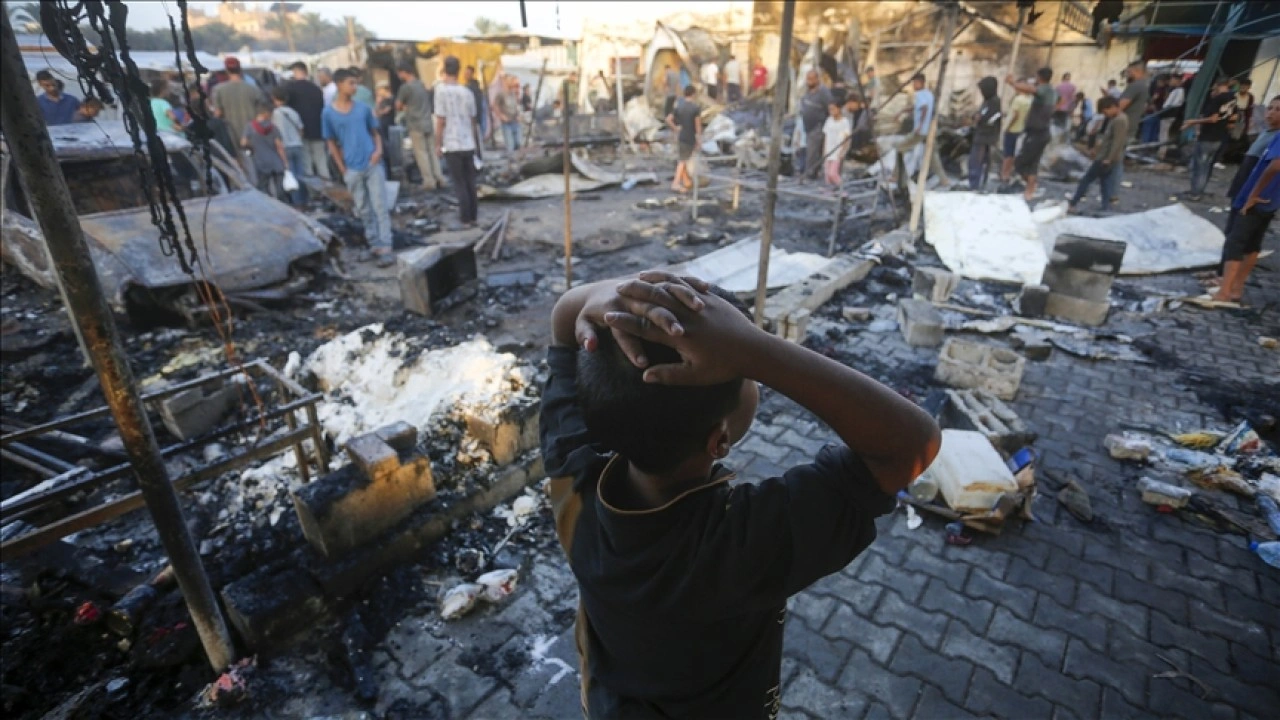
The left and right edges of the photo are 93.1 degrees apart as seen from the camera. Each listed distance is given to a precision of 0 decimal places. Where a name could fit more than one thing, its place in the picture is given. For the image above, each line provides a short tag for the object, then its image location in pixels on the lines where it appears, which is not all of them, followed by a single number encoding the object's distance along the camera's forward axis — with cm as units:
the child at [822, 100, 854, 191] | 1102
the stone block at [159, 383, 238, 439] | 436
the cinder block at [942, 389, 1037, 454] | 419
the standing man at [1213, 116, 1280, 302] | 452
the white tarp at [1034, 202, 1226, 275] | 776
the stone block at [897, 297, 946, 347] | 583
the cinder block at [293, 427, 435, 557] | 301
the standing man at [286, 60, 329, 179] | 1079
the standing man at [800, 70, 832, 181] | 1175
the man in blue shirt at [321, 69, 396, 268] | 773
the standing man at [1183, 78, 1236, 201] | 454
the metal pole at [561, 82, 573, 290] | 554
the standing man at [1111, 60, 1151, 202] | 998
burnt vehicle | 577
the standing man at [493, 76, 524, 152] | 1664
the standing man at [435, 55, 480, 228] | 903
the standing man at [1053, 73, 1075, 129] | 1480
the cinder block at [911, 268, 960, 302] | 686
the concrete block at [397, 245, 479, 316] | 639
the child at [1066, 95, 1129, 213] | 935
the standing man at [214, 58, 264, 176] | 1034
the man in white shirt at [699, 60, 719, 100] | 2322
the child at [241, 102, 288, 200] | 983
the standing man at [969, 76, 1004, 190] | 1116
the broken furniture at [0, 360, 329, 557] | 246
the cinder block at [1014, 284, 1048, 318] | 650
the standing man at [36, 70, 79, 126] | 803
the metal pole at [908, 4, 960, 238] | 723
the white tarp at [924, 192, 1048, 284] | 770
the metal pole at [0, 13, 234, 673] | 164
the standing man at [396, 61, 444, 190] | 1112
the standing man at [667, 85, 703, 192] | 1206
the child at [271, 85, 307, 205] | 1051
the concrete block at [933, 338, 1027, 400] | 489
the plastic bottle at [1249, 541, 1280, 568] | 325
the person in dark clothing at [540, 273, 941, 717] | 104
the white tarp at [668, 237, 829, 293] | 724
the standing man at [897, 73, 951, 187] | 993
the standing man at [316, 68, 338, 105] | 1169
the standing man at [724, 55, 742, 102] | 2342
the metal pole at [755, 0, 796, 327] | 418
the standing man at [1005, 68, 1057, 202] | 1098
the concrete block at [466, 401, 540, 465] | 378
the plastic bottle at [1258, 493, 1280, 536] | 349
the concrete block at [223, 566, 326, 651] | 276
